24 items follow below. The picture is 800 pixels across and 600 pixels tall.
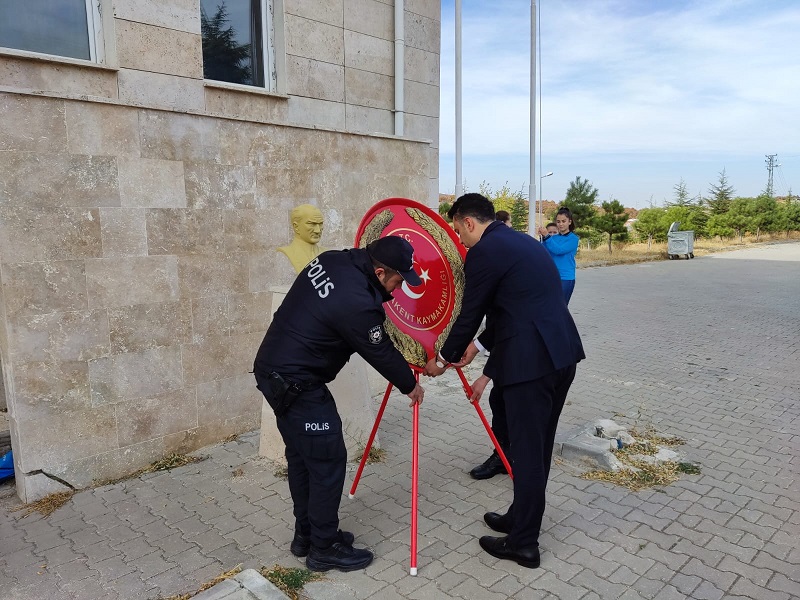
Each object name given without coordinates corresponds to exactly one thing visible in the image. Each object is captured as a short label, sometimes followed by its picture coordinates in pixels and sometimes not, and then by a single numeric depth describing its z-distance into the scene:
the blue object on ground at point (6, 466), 4.30
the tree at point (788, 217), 39.59
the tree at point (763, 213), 37.47
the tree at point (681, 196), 42.86
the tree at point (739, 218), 36.69
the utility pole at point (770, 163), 59.41
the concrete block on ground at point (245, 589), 2.80
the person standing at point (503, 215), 6.77
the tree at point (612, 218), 28.38
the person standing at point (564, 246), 7.46
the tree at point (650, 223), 32.66
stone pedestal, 4.51
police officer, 2.82
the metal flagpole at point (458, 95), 11.17
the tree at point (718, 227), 36.06
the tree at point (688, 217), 32.91
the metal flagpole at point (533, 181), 14.06
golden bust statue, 4.29
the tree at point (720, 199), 40.47
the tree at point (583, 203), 29.59
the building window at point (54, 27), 4.09
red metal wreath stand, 3.13
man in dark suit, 3.03
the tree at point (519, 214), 29.94
